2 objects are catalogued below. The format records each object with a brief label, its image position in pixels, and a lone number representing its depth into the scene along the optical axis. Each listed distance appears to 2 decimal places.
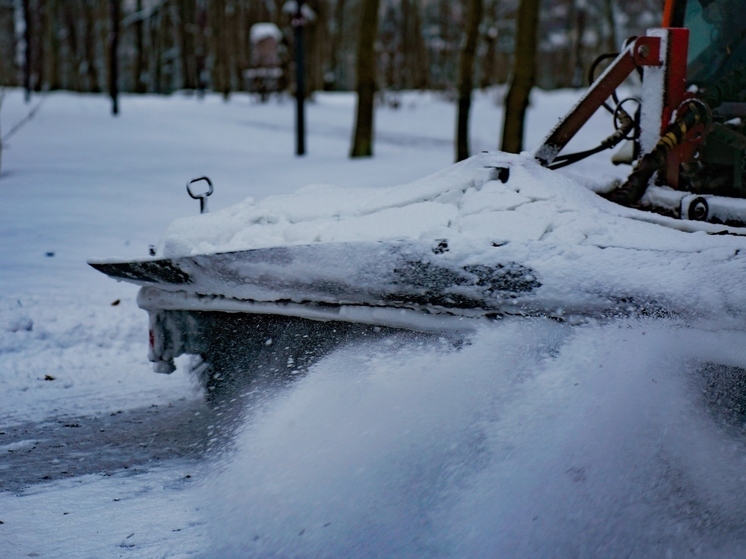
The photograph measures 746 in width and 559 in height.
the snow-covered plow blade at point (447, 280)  2.58
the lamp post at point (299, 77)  13.70
